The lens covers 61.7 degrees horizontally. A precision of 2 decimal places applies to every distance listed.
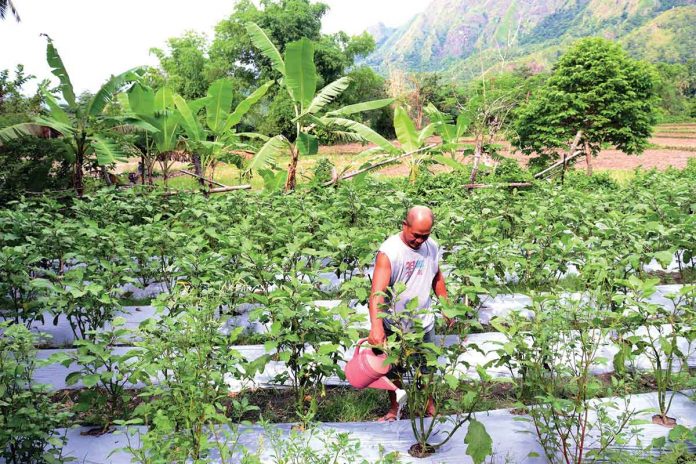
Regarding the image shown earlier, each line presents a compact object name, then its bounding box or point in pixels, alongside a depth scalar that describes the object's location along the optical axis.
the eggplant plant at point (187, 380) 2.34
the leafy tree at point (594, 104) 14.51
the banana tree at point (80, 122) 7.88
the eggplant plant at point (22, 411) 2.35
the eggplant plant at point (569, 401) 2.51
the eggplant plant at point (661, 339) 2.96
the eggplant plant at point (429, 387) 2.56
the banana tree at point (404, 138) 8.97
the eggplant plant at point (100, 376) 2.69
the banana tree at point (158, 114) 8.70
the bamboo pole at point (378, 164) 9.21
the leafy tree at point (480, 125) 9.05
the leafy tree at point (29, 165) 8.66
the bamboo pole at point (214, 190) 7.38
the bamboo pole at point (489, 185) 7.37
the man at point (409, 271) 2.89
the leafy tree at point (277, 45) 27.38
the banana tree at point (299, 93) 8.18
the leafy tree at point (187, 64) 32.88
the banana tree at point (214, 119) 8.81
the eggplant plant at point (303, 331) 2.84
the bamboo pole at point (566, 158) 9.89
